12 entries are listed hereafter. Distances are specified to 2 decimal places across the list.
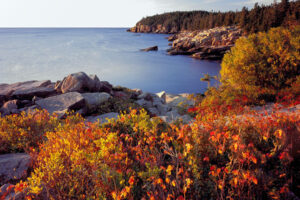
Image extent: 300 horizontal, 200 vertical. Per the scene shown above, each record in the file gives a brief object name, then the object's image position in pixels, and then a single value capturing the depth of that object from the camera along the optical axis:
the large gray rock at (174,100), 14.54
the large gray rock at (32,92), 11.76
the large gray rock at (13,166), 4.59
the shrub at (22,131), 5.81
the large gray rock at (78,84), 12.41
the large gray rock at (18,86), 12.19
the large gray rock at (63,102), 9.84
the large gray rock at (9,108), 9.58
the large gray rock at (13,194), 3.39
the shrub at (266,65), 12.20
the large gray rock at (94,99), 11.03
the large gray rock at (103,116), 9.36
